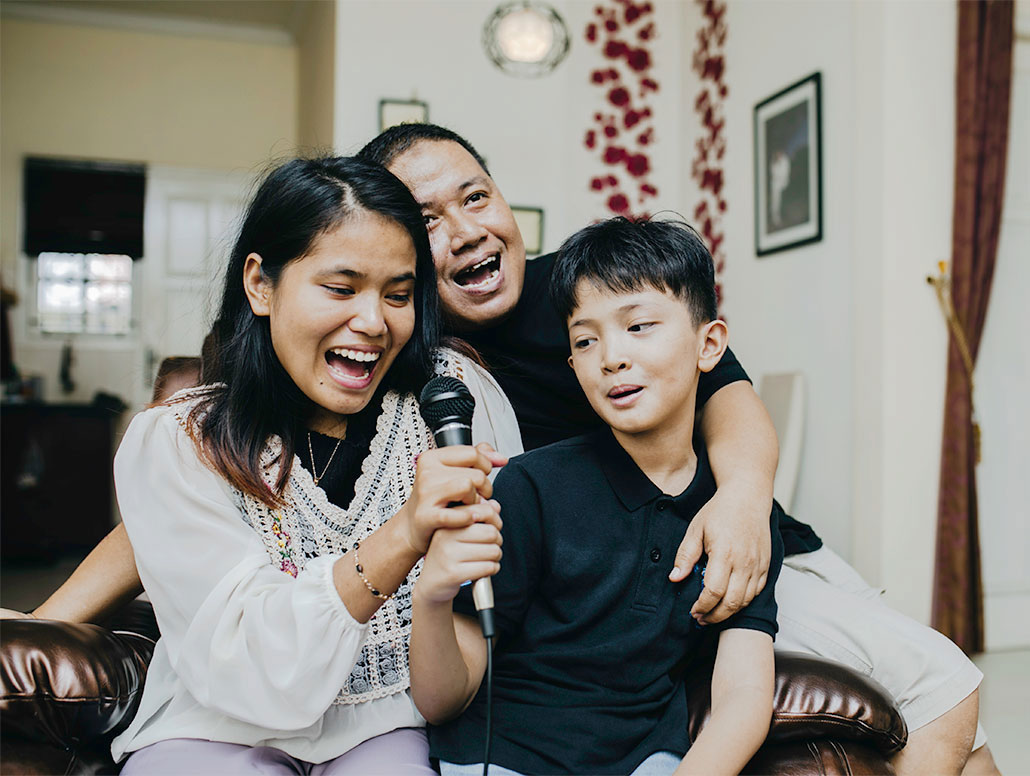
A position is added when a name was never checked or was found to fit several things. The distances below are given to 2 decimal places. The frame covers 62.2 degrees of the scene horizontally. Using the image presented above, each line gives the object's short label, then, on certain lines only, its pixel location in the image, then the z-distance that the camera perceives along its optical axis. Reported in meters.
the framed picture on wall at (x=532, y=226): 4.54
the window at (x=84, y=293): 6.32
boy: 1.08
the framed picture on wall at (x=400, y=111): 4.34
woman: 1.02
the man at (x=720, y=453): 1.21
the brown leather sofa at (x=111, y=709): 1.12
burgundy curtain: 3.25
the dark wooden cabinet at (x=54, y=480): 5.18
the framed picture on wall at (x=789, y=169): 3.66
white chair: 3.59
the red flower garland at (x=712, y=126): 4.41
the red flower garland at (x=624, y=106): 4.69
